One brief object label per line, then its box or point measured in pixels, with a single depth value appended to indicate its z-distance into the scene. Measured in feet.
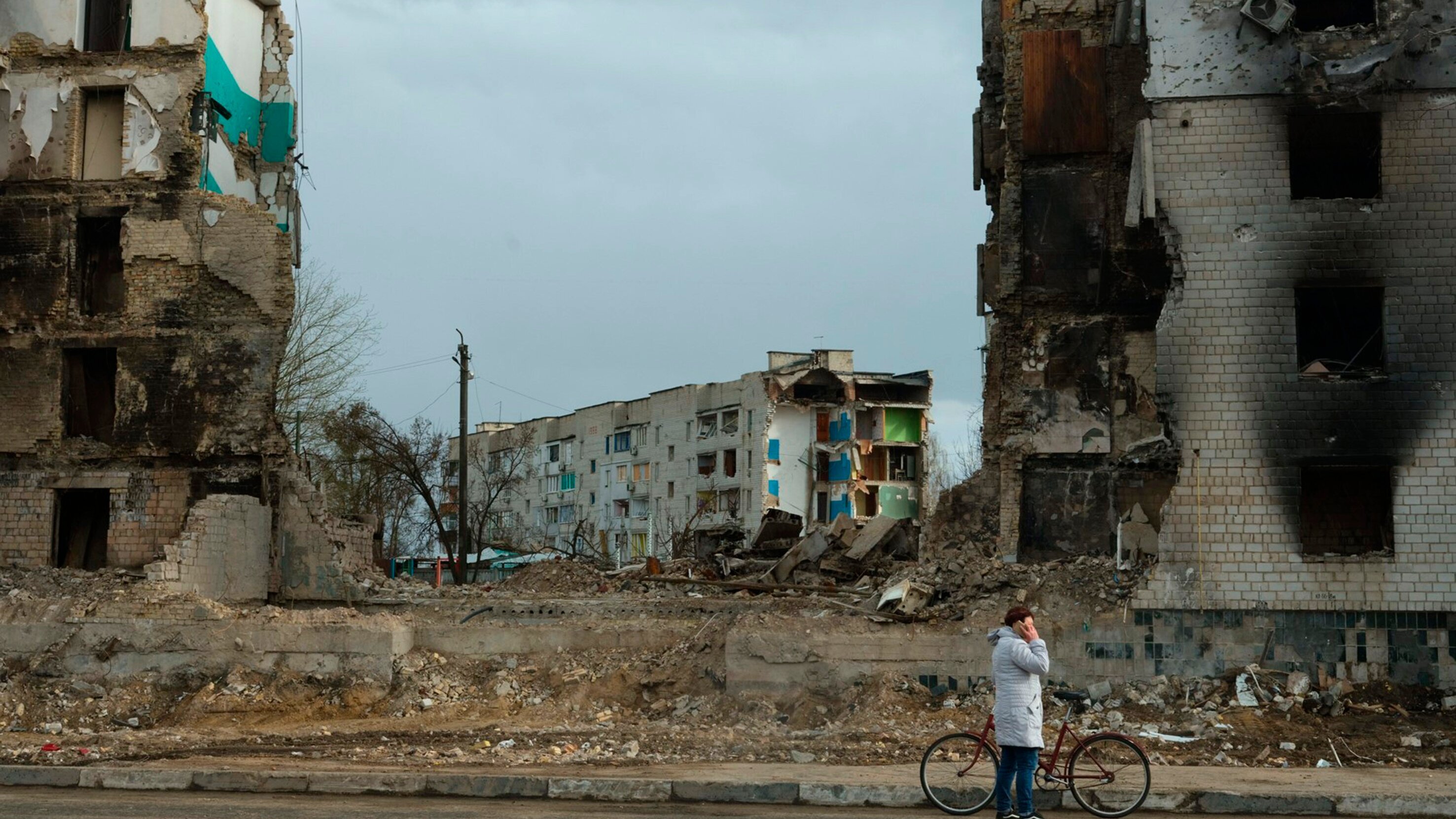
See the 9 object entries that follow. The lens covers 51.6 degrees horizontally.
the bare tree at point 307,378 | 133.90
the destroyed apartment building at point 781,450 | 246.27
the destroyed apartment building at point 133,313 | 76.13
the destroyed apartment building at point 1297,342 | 55.62
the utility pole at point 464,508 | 120.16
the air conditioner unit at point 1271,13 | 57.06
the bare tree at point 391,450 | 147.13
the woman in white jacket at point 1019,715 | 33.88
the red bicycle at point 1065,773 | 37.37
